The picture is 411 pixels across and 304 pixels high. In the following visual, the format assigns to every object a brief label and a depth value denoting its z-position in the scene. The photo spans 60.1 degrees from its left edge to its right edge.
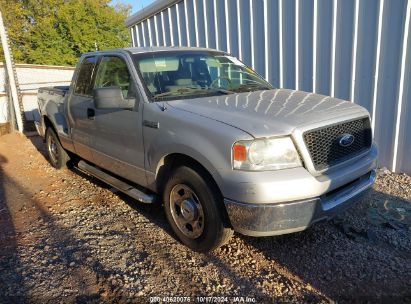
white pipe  9.34
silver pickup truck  2.73
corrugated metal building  4.93
